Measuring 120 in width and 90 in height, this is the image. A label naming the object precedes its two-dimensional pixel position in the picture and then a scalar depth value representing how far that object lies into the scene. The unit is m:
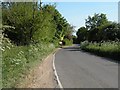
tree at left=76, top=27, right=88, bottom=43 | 72.73
